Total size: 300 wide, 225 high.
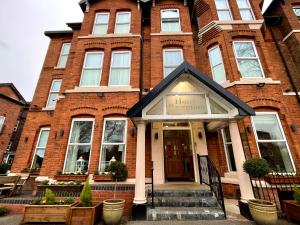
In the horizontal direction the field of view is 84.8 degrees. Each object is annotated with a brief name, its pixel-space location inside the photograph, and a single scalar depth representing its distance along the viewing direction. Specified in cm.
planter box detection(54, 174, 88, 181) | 655
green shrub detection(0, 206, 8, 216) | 557
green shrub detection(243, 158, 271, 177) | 497
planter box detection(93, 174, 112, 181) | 648
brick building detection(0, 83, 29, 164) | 1820
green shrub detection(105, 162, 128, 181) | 547
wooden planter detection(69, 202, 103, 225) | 465
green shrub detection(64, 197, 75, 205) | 527
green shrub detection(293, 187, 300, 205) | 485
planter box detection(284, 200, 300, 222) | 477
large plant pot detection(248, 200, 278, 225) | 439
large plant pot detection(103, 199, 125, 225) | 470
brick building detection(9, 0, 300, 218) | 602
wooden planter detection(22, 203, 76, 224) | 493
